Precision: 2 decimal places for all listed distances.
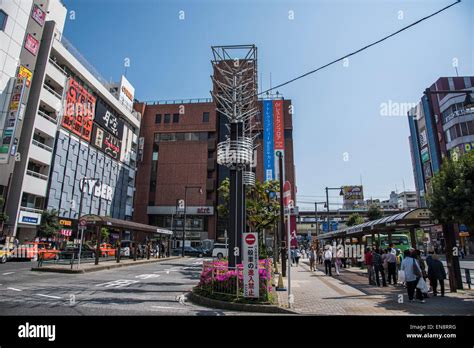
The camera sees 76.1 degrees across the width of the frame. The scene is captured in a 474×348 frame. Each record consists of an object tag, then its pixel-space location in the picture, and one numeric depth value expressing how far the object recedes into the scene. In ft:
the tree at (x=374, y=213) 164.35
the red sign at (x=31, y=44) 101.66
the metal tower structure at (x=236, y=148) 34.58
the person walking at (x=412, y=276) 31.90
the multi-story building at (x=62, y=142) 100.07
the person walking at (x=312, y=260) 71.90
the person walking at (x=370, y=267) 45.74
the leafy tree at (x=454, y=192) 33.91
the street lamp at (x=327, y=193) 110.58
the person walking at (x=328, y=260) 61.60
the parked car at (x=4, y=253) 71.15
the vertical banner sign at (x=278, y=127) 159.94
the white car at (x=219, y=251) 120.78
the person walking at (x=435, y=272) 35.06
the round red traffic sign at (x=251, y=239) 28.25
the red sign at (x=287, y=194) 31.71
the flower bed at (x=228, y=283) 28.66
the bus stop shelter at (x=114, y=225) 63.72
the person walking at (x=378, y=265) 43.98
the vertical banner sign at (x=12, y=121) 86.33
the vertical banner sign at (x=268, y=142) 157.38
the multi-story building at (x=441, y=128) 143.64
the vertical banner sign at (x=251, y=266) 27.94
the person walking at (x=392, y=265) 44.91
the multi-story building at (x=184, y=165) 181.88
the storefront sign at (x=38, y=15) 104.88
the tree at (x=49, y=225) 99.81
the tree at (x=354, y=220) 161.07
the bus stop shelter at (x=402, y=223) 43.57
